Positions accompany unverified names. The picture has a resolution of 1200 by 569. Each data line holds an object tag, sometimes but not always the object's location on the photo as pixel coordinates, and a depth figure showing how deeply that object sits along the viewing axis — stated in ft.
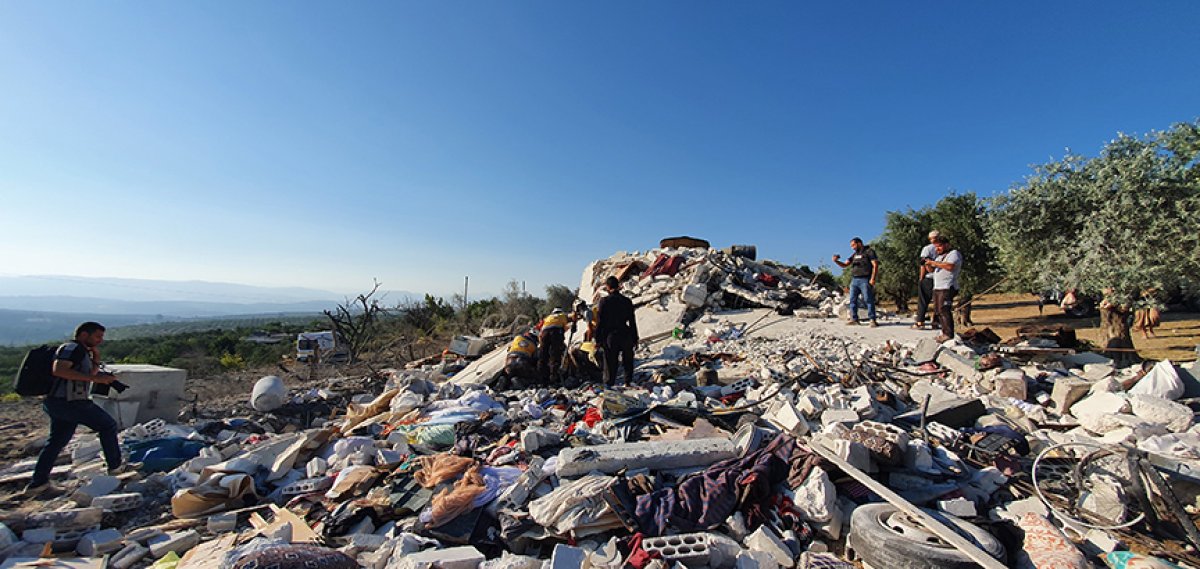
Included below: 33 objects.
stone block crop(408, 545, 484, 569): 9.02
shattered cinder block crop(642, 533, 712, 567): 9.05
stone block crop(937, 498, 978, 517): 9.75
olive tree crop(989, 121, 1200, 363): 25.45
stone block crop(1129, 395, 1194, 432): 12.19
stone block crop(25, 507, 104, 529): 12.50
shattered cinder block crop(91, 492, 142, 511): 13.46
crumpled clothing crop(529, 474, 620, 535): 10.33
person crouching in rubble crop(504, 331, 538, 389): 24.18
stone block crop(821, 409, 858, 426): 13.52
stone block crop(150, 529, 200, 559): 11.27
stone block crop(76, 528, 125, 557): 11.73
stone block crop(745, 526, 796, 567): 9.04
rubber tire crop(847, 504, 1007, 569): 8.04
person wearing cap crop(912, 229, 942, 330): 23.15
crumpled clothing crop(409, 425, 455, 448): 16.20
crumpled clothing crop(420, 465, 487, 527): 10.85
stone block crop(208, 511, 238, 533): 12.35
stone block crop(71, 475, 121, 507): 13.93
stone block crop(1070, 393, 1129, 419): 12.91
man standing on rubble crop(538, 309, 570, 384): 24.08
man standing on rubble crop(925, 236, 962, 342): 21.27
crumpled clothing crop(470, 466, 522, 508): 11.51
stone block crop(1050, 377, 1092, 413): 14.28
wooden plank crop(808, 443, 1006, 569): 7.86
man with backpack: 14.66
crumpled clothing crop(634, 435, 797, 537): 10.19
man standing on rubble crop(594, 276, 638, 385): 21.44
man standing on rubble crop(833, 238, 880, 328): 26.55
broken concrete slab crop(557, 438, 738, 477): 12.10
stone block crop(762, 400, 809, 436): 13.50
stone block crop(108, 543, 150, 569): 11.02
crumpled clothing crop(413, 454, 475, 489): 12.59
